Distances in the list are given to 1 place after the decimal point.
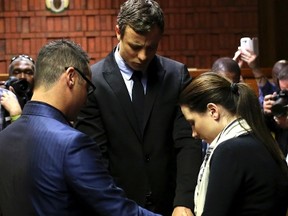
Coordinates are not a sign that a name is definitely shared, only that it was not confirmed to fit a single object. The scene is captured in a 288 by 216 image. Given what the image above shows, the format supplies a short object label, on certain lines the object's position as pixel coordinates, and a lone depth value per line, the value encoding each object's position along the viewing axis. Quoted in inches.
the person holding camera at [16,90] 155.6
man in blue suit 77.5
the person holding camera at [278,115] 150.2
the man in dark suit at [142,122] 115.0
